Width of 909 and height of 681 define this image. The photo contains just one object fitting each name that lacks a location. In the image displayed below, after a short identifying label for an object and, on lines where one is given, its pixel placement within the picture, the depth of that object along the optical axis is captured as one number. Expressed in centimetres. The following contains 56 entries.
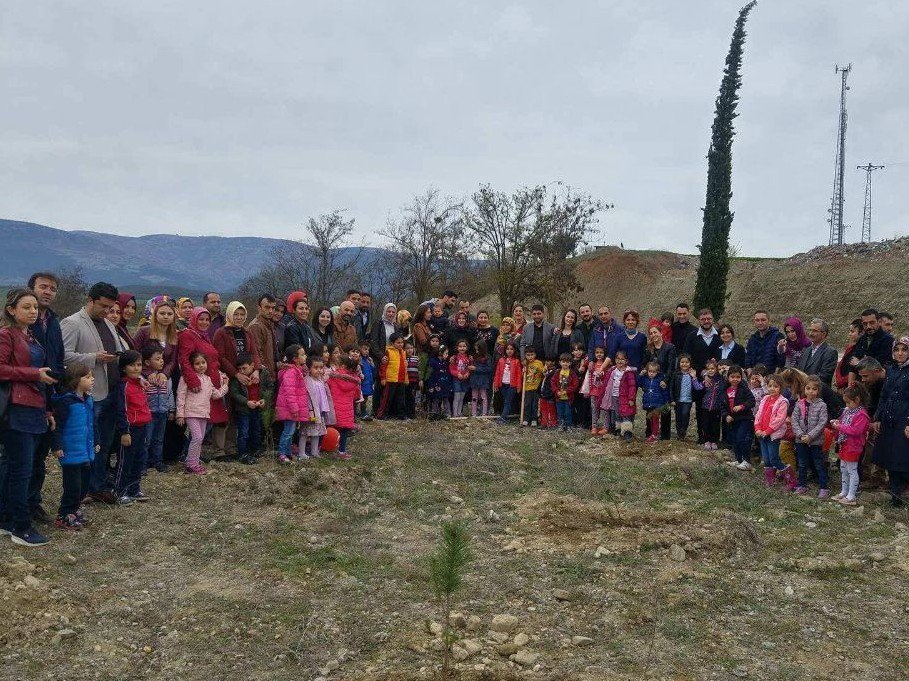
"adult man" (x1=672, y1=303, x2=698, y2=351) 1091
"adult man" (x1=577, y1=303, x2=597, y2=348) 1177
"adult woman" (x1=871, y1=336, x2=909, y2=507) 727
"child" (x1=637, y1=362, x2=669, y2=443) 1040
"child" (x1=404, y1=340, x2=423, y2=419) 1206
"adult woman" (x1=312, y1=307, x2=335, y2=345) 1045
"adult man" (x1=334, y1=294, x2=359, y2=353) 1106
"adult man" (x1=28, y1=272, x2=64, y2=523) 569
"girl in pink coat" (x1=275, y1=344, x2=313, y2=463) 869
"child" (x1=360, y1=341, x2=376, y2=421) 1141
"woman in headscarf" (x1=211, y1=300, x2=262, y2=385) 838
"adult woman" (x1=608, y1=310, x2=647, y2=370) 1092
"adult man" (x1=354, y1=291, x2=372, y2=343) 1197
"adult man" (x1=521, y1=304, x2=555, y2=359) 1215
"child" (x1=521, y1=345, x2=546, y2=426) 1197
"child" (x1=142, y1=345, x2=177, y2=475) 719
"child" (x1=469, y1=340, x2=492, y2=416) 1230
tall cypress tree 2750
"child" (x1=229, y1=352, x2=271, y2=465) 840
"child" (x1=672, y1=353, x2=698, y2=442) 1015
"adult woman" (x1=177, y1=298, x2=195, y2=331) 960
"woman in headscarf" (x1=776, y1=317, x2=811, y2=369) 946
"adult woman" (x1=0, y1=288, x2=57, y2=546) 531
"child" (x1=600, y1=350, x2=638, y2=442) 1078
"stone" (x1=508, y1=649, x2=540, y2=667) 404
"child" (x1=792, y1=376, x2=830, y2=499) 786
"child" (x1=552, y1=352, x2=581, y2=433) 1152
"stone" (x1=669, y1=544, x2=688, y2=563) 575
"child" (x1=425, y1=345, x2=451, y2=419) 1233
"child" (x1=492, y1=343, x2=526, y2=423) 1226
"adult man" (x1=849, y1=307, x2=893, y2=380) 846
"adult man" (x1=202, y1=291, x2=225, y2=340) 888
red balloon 936
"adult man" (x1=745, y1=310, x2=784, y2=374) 979
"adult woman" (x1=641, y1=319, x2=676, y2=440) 1060
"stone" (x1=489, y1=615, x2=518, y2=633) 449
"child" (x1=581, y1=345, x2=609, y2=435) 1105
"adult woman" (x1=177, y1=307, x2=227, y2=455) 786
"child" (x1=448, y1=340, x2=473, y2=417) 1226
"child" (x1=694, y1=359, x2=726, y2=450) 967
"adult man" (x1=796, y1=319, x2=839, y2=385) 882
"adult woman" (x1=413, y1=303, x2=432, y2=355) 1234
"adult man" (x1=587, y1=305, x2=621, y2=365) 1135
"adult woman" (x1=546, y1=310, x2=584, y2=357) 1159
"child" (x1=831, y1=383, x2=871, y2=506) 749
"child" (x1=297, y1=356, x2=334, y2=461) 892
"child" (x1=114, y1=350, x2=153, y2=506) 656
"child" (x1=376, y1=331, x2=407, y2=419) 1180
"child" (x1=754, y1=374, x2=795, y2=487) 827
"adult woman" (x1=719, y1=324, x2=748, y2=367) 1001
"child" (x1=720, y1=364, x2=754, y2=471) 920
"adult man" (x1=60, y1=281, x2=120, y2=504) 636
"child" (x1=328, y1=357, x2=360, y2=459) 938
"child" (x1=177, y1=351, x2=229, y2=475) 783
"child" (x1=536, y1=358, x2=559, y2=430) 1180
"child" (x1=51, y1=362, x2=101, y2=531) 571
